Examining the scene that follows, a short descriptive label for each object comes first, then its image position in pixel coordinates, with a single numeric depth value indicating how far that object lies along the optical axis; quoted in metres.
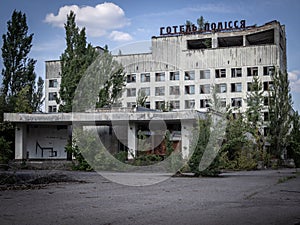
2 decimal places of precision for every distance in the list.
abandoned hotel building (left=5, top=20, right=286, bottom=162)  60.53
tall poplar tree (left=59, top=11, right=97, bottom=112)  38.50
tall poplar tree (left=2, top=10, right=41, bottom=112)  46.84
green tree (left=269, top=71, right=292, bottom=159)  40.97
